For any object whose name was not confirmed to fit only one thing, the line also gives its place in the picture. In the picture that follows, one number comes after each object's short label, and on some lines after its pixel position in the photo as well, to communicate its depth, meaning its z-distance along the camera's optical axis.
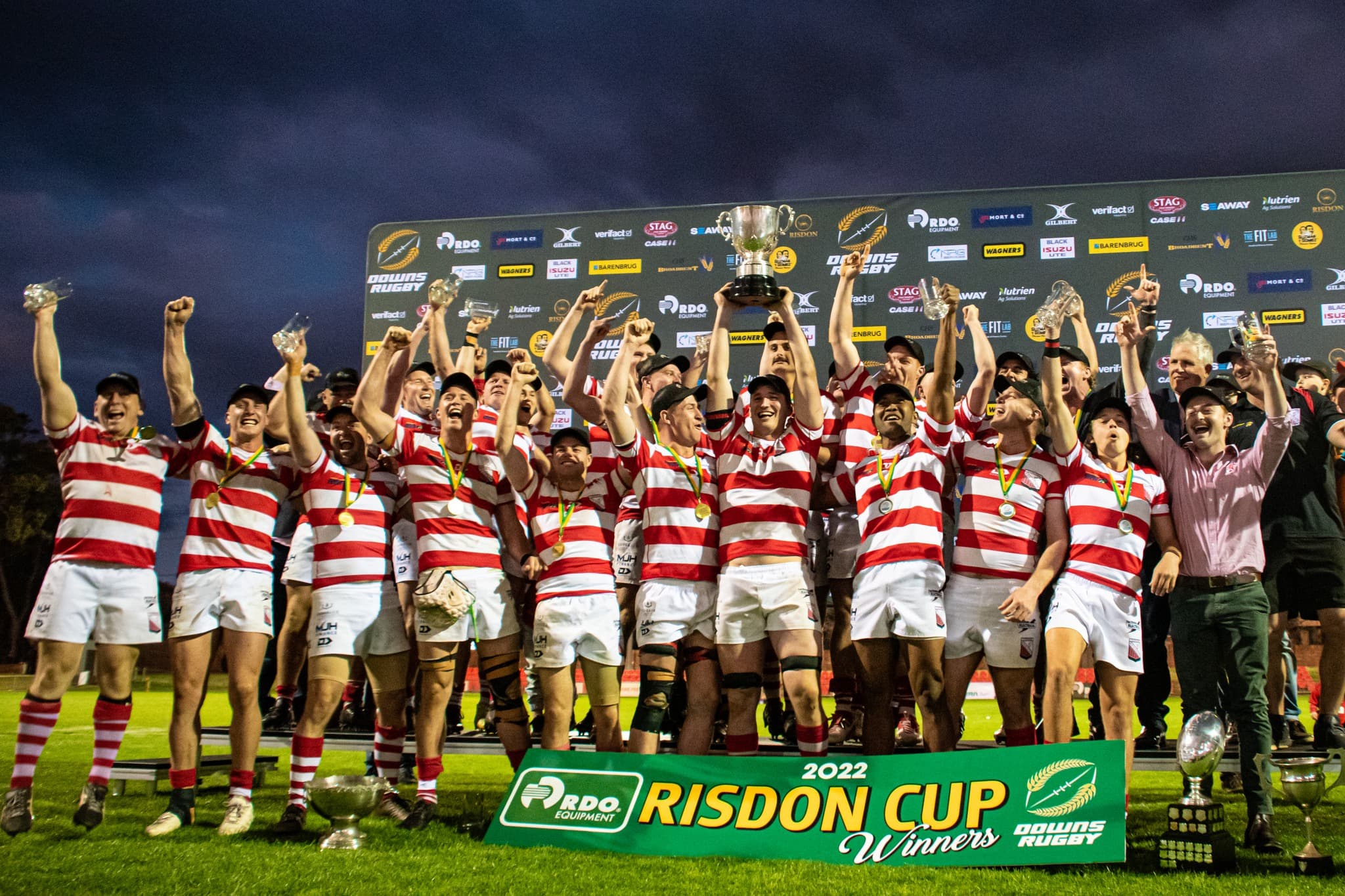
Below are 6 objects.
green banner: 4.05
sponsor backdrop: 10.77
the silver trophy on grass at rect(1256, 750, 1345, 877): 4.23
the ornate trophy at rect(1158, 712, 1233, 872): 4.21
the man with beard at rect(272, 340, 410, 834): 5.28
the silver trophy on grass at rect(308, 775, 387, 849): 4.66
